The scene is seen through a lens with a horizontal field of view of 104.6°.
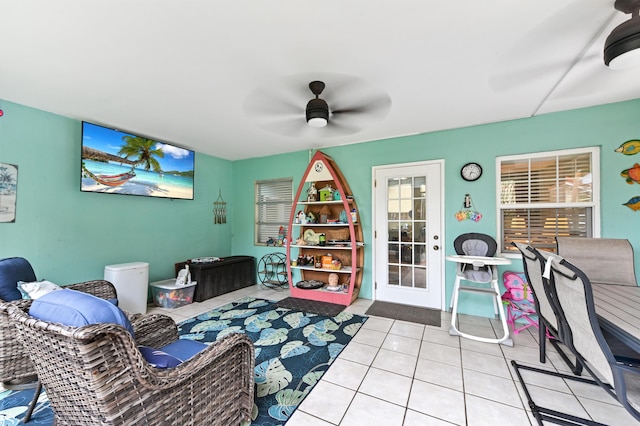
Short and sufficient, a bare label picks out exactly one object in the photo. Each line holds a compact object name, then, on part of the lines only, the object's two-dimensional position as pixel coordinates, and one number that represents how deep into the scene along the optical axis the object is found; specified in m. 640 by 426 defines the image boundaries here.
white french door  3.67
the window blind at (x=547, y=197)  2.94
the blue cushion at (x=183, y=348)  1.60
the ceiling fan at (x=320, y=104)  2.28
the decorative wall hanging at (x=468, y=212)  3.42
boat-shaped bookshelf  3.92
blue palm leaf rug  1.74
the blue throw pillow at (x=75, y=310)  1.03
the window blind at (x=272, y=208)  5.00
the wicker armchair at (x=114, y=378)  0.94
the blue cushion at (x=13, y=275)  2.01
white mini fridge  3.21
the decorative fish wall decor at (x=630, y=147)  2.69
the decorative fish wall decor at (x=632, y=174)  2.68
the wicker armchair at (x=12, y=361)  1.84
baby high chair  2.70
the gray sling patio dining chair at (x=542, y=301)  1.73
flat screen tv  3.21
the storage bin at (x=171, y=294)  3.73
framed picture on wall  2.66
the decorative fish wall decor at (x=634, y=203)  2.68
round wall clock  3.40
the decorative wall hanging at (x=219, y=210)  5.13
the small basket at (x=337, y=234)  4.30
